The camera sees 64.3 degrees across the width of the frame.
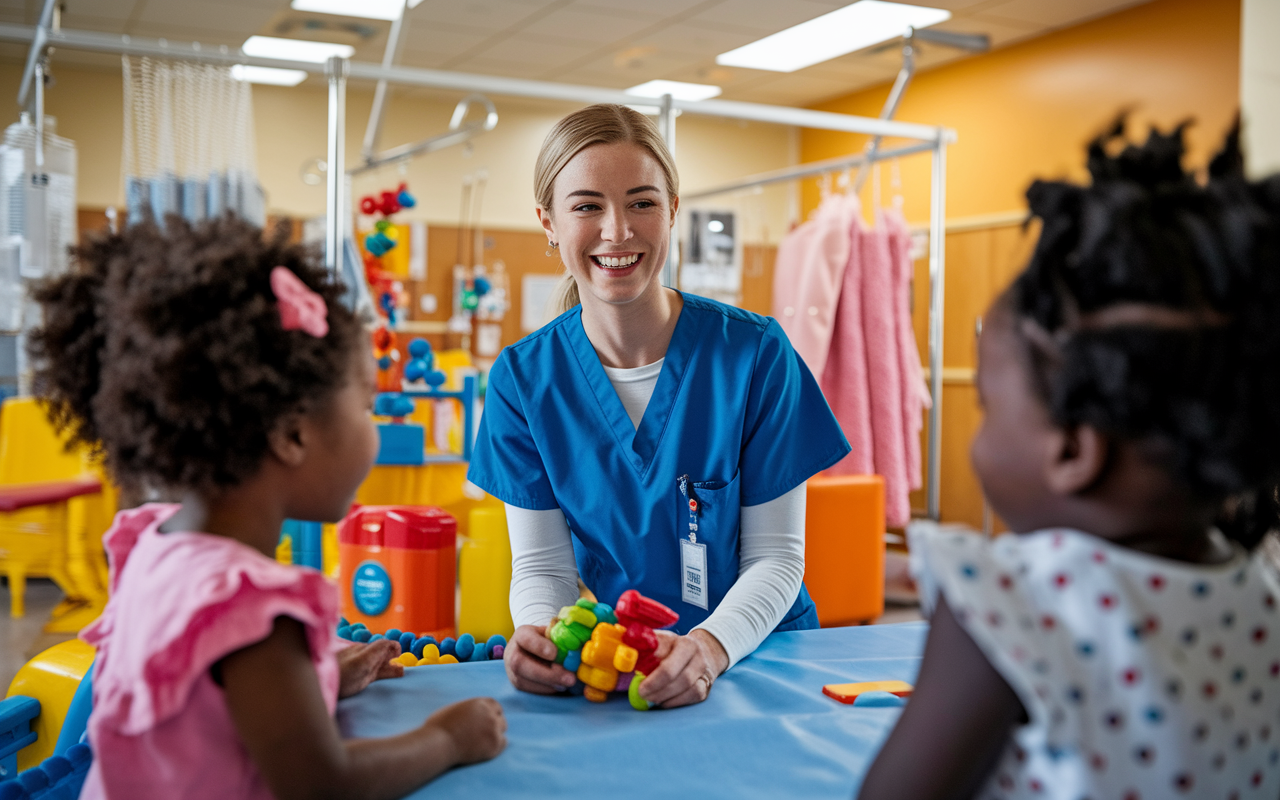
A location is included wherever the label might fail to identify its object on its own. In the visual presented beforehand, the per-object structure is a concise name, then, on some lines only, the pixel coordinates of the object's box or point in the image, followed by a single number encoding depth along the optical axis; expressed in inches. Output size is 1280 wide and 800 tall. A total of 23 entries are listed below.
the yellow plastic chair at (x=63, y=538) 143.1
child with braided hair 22.1
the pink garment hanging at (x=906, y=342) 146.8
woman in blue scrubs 54.0
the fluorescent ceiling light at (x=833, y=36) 185.9
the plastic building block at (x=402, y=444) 121.6
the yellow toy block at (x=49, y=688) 51.6
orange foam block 125.3
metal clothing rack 95.8
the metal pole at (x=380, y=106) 137.7
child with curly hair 27.5
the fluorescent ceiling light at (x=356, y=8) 182.9
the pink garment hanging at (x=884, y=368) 144.7
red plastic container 96.2
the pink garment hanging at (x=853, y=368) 143.3
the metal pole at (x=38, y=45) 96.1
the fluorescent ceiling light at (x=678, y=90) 240.7
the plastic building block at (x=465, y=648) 61.0
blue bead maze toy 60.0
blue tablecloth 31.7
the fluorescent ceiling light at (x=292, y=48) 207.8
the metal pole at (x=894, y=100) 134.6
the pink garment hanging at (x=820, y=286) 143.1
